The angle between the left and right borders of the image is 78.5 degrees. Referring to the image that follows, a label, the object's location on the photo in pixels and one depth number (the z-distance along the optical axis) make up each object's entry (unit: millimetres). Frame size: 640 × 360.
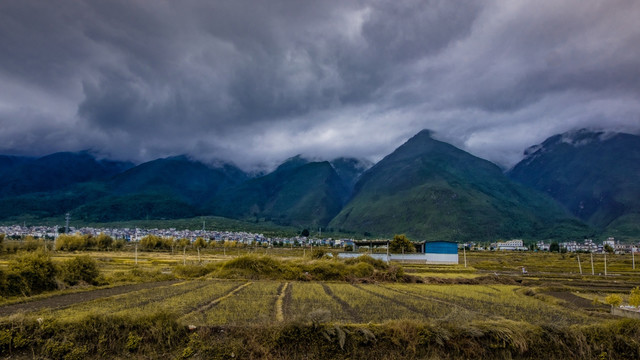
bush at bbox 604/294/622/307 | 21811
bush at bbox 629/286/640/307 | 19953
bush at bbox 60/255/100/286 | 28266
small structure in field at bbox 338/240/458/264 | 71625
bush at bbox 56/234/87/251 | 84375
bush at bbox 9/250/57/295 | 24130
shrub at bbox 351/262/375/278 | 41594
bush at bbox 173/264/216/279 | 40094
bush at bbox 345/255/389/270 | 45188
